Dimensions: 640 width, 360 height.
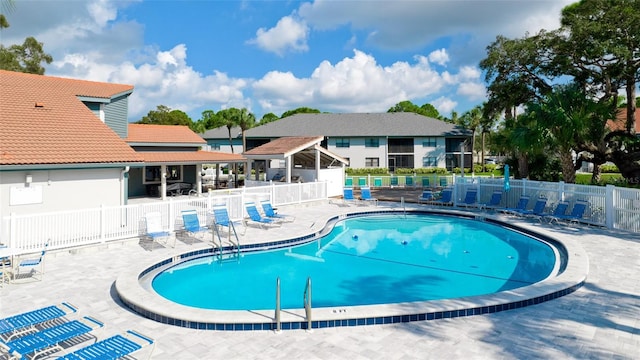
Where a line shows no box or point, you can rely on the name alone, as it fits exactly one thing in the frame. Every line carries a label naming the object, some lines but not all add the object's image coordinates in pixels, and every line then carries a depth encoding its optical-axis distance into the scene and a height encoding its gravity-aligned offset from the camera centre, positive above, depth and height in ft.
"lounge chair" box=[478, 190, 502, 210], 65.31 -3.74
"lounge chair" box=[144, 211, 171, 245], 40.96 -5.01
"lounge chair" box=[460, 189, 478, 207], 68.54 -3.34
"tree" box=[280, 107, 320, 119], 298.86 +53.65
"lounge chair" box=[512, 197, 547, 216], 55.36 -4.34
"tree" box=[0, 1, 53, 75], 136.65 +45.92
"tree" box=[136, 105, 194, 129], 228.84 +37.22
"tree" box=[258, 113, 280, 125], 317.22 +51.42
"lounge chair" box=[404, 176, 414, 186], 103.02 -0.46
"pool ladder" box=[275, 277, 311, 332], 21.23 -7.13
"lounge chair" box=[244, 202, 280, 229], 51.21 -5.00
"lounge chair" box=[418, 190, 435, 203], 74.90 -3.42
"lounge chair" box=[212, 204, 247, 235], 46.08 -4.28
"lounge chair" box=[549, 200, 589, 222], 51.16 -4.54
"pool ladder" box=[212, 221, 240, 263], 41.06 -7.17
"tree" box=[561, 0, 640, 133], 60.49 +21.84
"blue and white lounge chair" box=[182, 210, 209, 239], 43.62 -4.74
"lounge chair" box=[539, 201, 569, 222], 53.26 -4.51
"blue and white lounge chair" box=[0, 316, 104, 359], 16.65 -6.99
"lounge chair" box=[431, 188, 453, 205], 71.97 -3.29
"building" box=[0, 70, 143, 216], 40.37 +3.21
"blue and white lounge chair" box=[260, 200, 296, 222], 53.50 -4.69
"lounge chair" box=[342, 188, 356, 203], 74.90 -3.10
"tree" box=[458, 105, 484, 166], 183.93 +29.00
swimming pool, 21.65 -7.54
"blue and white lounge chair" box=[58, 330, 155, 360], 15.93 -7.04
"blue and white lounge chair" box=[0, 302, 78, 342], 19.21 -6.97
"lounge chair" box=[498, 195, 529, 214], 58.70 -3.95
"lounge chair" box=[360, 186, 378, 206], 75.66 -3.18
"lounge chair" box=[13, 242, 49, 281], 29.60 -7.03
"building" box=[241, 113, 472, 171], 151.02 +14.20
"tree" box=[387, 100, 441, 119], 319.00 +59.85
